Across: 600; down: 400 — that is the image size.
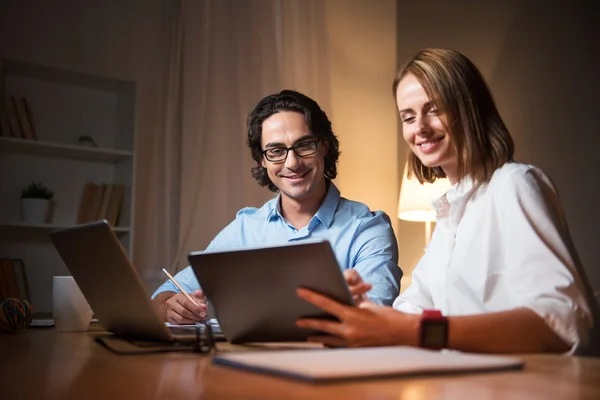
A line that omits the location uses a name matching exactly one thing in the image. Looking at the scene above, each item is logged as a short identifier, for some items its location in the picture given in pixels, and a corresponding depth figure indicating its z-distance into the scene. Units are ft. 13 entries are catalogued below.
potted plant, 10.86
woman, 3.08
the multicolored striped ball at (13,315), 4.77
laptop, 3.59
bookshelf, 11.15
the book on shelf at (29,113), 10.91
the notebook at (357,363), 2.03
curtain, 11.00
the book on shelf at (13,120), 10.74
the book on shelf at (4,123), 10.68
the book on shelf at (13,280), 10.44
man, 6.66
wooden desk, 1.95
